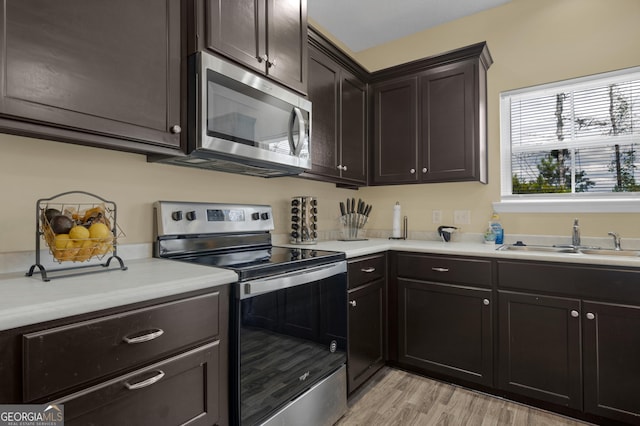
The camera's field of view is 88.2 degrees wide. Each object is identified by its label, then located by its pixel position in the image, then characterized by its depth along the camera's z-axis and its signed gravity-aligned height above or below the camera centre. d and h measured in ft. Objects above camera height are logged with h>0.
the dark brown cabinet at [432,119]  7.99 +2.49
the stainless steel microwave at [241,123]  4.70 +1.54
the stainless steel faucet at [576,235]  7.26 -0.48
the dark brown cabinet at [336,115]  7.47 +2.53
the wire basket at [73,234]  3.73 -0.17
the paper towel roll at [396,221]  9.58 -0.15
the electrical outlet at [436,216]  9.35 -0.02
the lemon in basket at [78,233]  3.77 -0.15
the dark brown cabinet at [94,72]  3.27 +1.68
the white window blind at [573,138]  7.40 +1.82
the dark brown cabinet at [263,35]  4.92 +3.05
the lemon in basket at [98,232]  3.89 -0.15
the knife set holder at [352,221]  9.02 -0.14
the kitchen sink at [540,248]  7.18 -0.79
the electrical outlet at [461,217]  8.92 -0.06
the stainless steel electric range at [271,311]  4.26 -1.41
